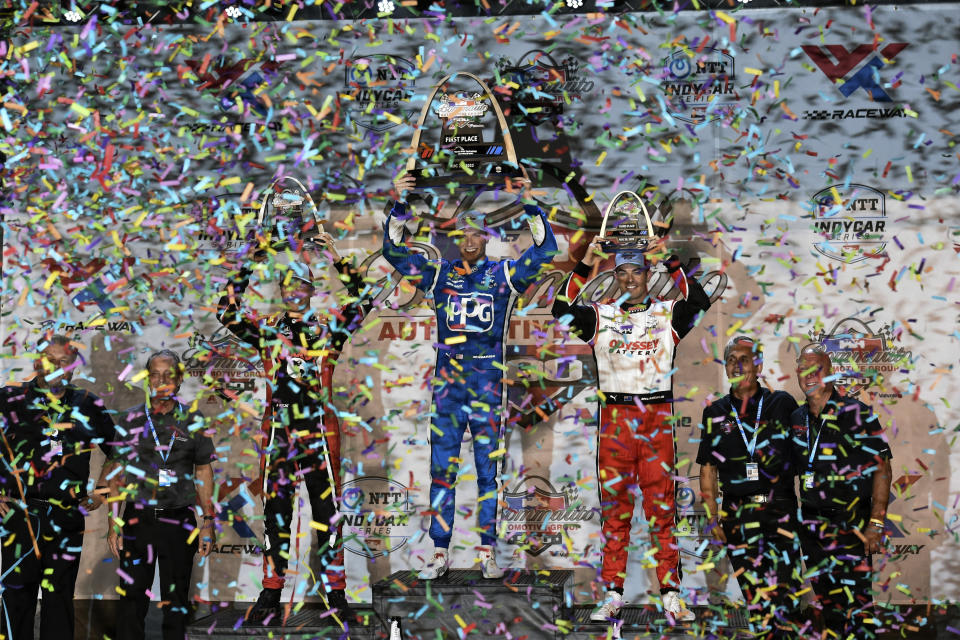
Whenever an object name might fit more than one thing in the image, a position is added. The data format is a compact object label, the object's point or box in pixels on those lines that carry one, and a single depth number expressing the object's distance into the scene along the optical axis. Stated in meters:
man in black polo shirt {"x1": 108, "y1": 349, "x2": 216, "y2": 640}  5.08
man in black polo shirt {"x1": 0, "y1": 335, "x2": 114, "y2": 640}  5.14
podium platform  4.81
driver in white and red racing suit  5.00
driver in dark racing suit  5.29
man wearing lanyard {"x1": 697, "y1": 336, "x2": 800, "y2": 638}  4.89
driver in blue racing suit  5.17
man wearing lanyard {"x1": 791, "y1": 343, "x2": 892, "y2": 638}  4.88
